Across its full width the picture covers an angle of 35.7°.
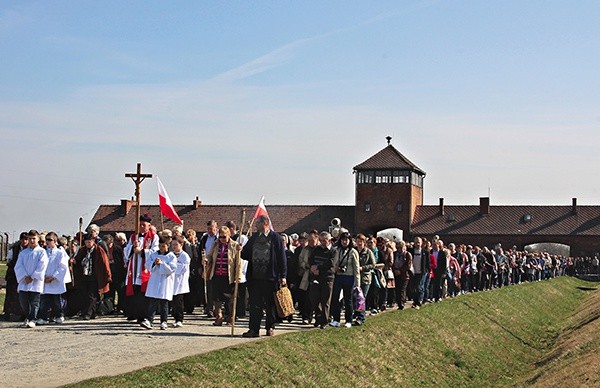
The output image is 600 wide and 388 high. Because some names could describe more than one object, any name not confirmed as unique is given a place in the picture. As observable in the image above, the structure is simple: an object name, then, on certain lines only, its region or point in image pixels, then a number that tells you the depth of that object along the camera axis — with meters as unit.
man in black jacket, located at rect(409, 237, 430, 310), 23.53
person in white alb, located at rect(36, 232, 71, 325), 17.50
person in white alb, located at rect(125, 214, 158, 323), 17.29
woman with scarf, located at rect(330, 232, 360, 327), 17.44
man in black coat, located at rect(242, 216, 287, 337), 15.23
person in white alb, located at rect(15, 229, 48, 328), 17.17
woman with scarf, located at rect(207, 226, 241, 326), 17.08
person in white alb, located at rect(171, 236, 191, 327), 17.08
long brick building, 73.75
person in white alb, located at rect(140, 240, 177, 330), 16.66
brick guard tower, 73.62
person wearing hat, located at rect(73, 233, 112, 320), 18.36
